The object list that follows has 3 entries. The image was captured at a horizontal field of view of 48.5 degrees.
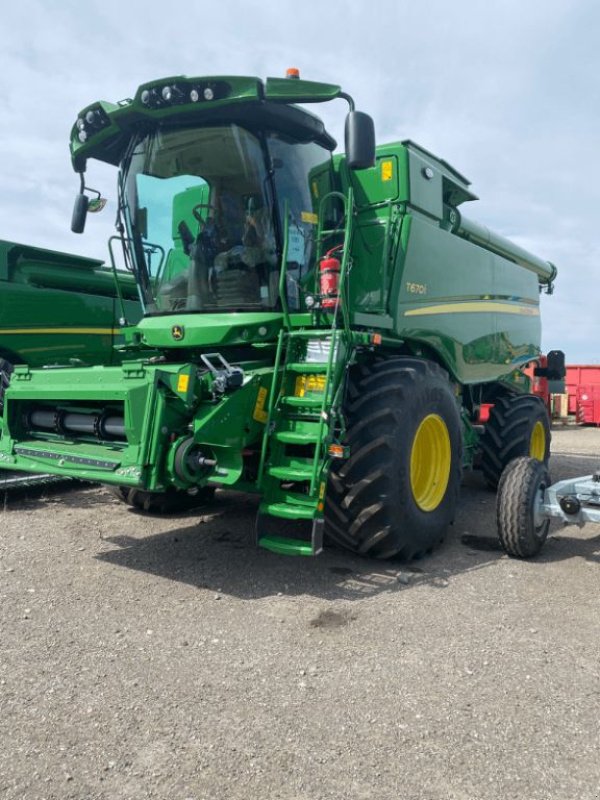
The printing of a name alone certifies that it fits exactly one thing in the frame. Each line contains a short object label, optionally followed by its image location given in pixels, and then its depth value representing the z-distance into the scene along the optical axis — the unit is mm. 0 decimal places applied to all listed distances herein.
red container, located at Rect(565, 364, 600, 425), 19344
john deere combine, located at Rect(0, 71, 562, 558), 4078
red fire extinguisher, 4417
